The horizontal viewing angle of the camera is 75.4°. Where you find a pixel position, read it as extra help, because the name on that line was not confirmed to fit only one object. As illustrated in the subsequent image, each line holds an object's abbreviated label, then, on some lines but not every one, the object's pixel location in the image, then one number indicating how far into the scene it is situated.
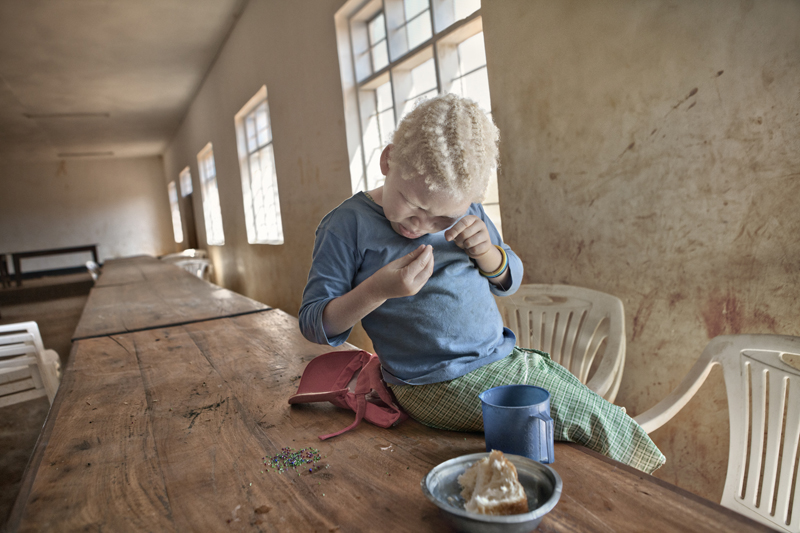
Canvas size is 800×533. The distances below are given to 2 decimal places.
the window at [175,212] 13.21
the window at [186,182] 11.02
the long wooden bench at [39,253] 8.65
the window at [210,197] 8.90
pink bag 1.02
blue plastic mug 0.77
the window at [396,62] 2.67
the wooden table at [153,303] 2.36
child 0.87
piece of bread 0.61
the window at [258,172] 5.82
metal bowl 0.59
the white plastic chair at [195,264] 7.69
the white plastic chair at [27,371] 2.23
